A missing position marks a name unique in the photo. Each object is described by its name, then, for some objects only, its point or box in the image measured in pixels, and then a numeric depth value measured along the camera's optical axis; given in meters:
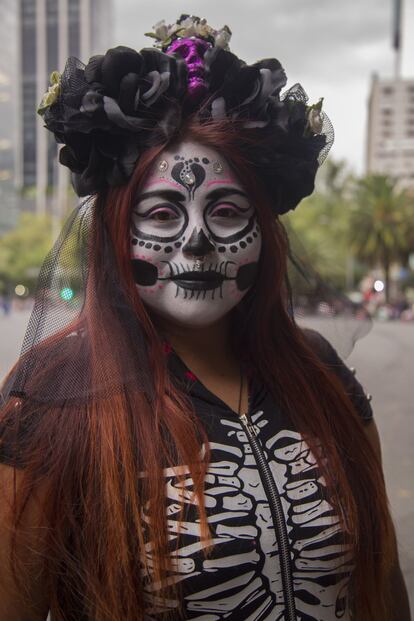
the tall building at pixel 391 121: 81.50
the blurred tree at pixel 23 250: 44.12
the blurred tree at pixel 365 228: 30.75
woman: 1.07
